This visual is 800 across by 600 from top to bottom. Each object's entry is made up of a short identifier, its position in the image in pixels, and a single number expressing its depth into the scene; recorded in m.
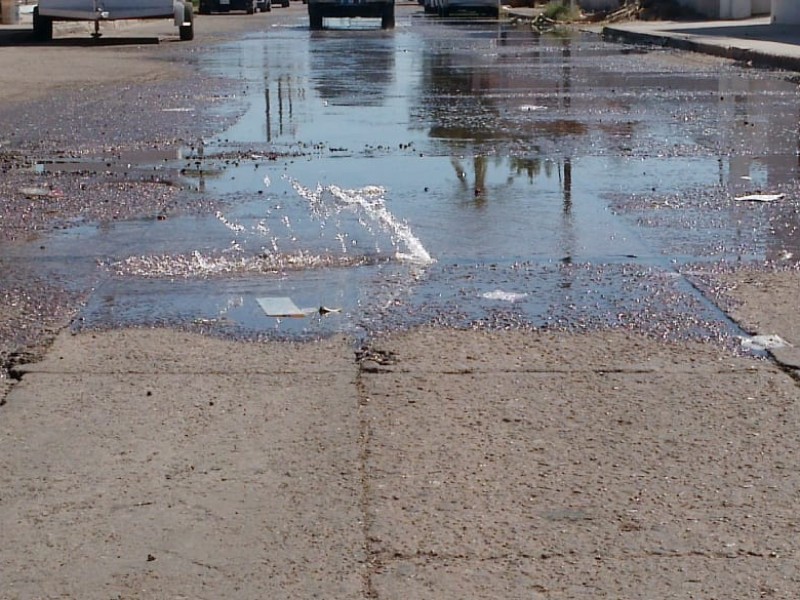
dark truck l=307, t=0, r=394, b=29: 42.31
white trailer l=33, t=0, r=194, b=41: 31.67
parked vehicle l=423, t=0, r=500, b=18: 54.03
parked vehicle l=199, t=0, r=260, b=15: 65.69
